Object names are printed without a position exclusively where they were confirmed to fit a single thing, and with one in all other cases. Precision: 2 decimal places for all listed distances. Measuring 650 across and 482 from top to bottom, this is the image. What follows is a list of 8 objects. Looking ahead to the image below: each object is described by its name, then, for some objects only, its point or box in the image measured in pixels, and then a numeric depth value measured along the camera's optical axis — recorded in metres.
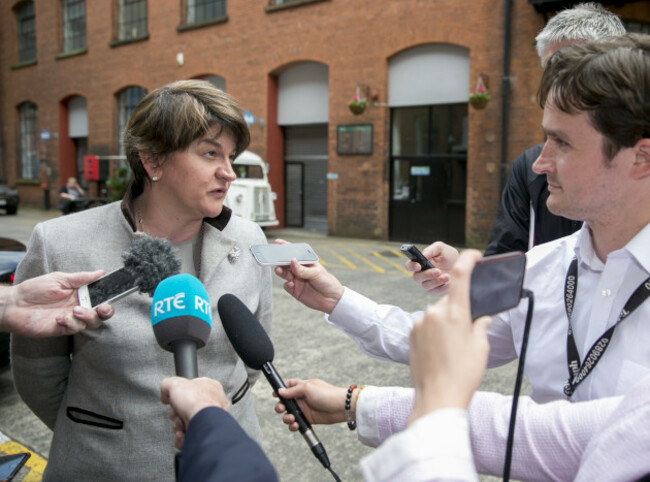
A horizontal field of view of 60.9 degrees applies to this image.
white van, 12.72
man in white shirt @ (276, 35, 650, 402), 1.26
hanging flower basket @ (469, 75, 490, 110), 10.95
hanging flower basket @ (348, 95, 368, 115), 12.61
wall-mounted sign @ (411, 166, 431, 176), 12.57
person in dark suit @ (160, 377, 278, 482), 0.88
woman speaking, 1.75
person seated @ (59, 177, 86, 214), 14.70
